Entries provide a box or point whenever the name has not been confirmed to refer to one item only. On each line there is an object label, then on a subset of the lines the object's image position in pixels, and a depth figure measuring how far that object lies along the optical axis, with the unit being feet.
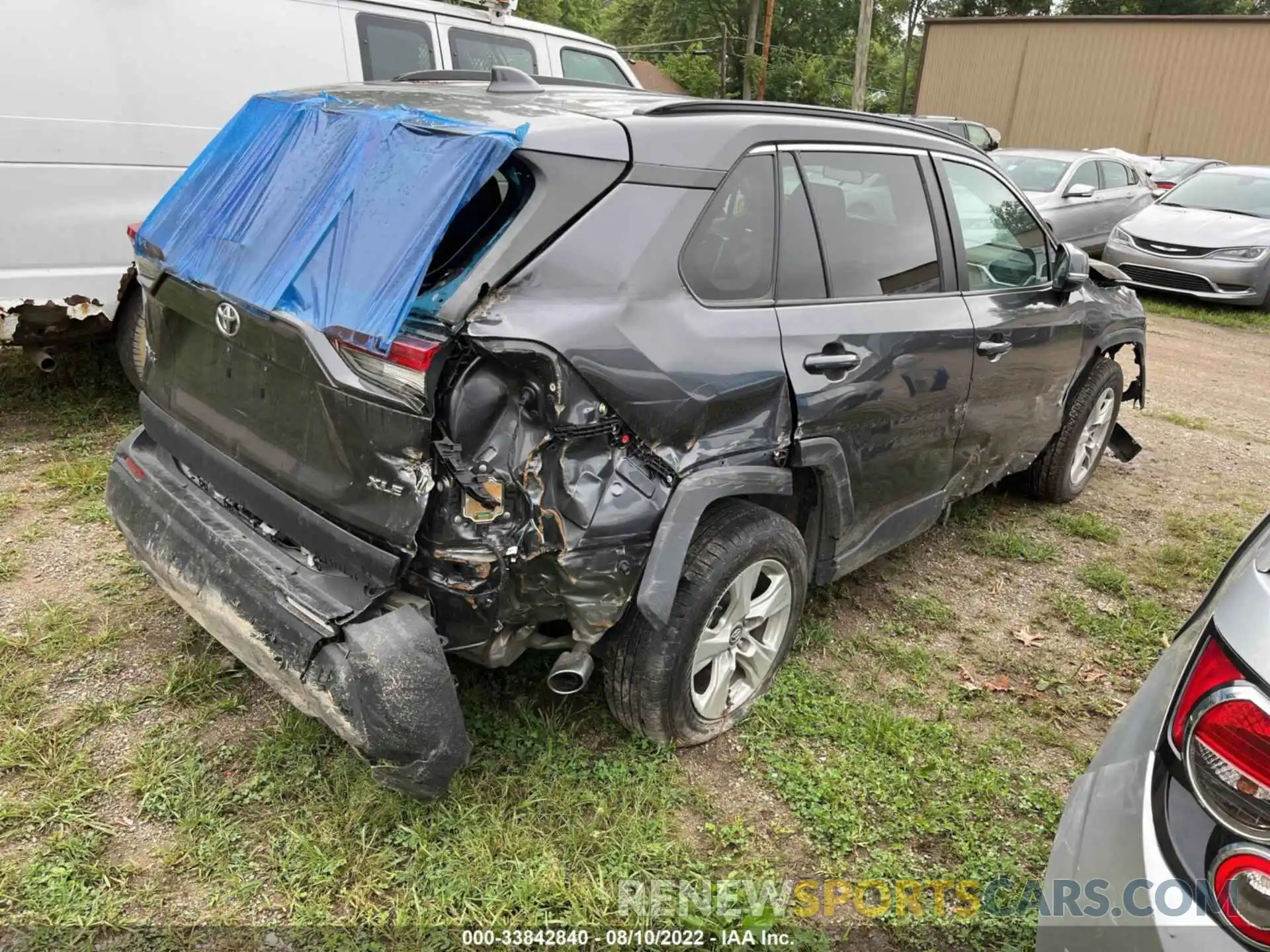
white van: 13.33
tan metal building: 72.08
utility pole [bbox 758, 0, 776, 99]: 105.19
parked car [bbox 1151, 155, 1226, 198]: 53.11
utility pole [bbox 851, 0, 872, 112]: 63.00
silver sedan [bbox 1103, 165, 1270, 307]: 34.73
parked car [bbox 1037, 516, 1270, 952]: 4.53
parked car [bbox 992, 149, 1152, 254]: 35.78
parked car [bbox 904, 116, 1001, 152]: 50.08
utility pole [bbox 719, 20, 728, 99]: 113.09
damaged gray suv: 6.93
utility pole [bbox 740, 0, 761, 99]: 116.47
